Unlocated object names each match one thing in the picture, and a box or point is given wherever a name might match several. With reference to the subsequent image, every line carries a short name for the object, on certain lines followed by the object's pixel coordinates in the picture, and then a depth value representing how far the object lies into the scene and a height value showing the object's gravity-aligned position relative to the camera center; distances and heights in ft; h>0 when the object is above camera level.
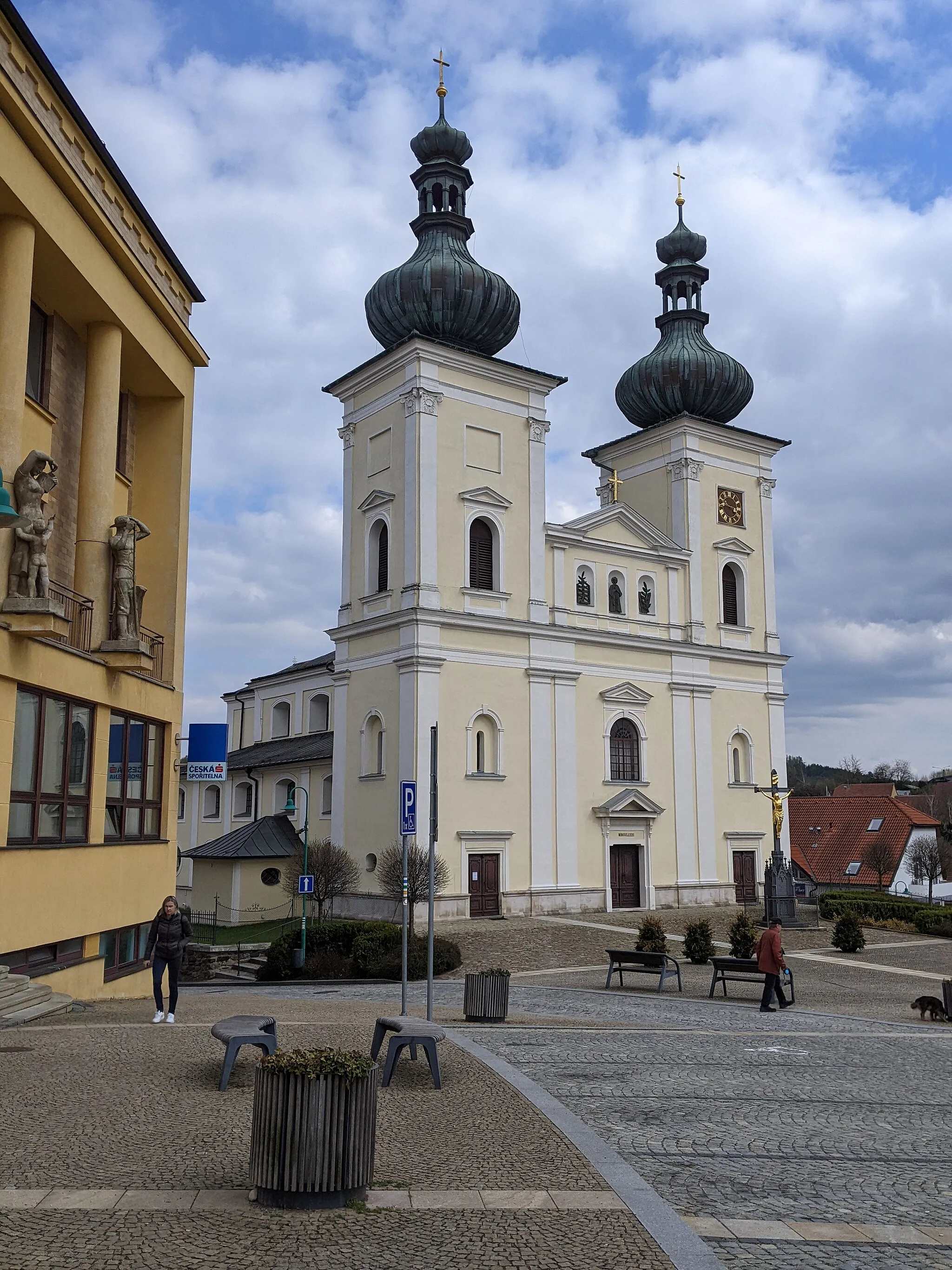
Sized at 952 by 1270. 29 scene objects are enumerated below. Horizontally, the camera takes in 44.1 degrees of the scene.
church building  116.16 +20.51
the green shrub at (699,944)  81.46 -7.68
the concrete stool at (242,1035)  29.01 -5.17
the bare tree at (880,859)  186.91 -4.18
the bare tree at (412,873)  100.63 -3.68
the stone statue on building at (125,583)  54.60 +11.40
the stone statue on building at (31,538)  44.34 +10.95
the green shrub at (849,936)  92.38 -7.99
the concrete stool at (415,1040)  31.24 -5.50
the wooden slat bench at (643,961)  66.69 -7.37
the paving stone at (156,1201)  19.66 -6.19
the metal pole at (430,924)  42.22 -3.35
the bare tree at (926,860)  188.55 -4.39
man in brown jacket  57.62 -6.27
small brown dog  55.36 -8.13
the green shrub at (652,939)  79.77 -7.22
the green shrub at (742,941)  79.82 -7.30
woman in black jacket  41.73 -3.99
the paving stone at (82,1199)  19.66 -6.16
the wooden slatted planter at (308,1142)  20.20 -5.31
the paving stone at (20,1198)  19.58 -6.12
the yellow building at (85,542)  44.93 +13.71
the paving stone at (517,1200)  20.80 -6.51
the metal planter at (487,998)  48.06 -6.75
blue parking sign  46.03 +0.94
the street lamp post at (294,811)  86.58 +2.00
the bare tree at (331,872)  116.16 -3.98
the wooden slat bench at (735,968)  62.80 -7.19
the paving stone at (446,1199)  20.66 -6.46
